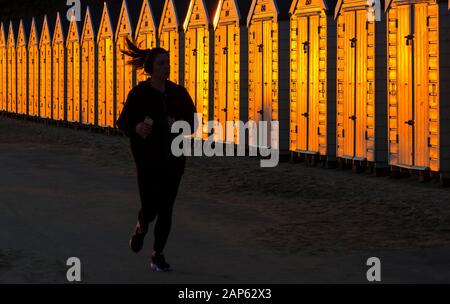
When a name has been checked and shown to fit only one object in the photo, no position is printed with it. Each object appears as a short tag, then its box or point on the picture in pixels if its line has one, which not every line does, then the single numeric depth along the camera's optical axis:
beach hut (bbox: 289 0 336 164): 18.56
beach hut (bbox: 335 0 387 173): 16.89
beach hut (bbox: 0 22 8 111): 48.53
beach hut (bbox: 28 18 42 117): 41.84
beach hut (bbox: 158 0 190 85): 25.80
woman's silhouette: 8.37
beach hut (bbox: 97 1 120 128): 31.38
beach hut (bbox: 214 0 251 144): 21.88
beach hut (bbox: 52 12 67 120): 37.34
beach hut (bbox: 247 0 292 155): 20.14
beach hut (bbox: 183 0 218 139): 23.78
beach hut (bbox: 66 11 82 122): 35.09
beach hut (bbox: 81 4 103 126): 33.31
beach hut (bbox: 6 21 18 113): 46.34
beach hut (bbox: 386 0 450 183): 14.88
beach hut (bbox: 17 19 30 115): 43.88
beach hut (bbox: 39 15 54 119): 39.53
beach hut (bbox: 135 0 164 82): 27.81
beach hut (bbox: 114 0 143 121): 29.67
